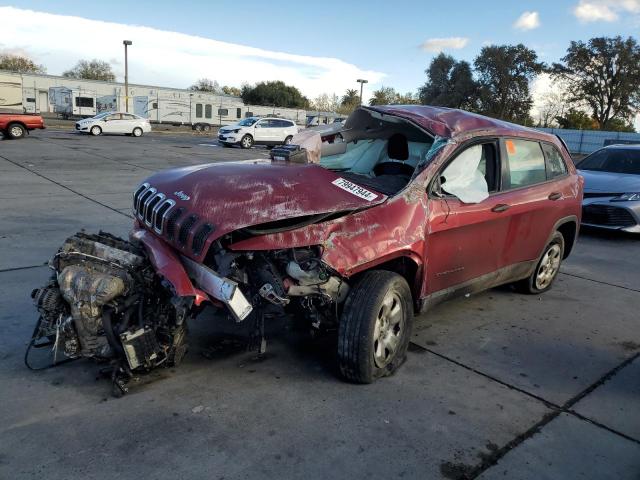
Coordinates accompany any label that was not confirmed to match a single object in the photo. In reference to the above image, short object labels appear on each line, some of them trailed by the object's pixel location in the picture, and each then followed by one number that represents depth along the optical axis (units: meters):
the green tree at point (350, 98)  85.12
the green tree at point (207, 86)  87.84
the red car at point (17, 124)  20.65
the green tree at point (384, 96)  68.96
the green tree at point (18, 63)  74.00
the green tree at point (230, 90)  94.81
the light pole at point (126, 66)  40.38
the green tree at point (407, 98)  60.98
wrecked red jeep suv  3.18
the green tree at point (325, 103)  82.56
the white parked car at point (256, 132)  26.19
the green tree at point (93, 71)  76.62
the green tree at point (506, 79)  47.38
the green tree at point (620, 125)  47.09
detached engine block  3.14
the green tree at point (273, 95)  69.75
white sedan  27.73
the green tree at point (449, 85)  50.34
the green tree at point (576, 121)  52.47
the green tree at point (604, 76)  42.56
